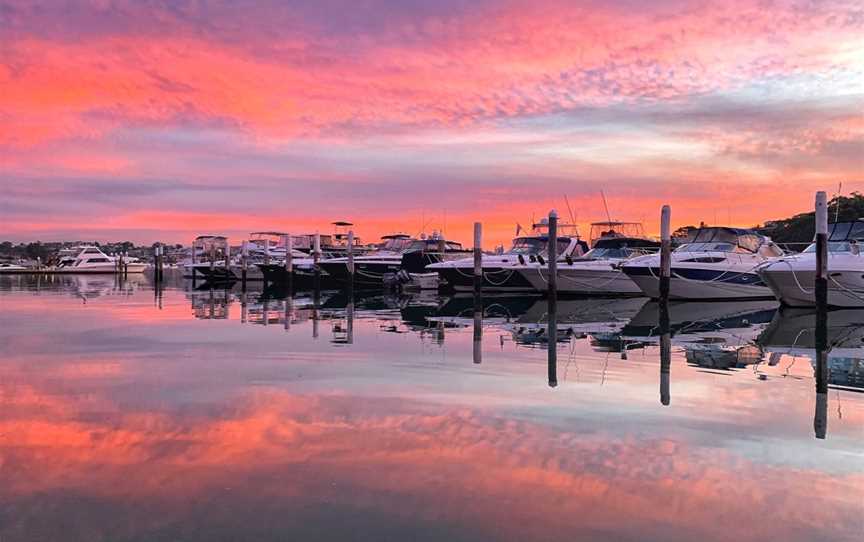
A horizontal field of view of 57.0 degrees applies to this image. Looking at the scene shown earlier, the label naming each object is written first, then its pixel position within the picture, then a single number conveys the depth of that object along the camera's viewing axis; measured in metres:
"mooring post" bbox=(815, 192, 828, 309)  20.66
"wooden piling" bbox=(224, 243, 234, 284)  55.63
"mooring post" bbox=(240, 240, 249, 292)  49.60
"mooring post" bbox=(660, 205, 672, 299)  25.78
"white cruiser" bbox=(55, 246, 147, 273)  79.69
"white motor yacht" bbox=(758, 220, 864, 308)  22.59
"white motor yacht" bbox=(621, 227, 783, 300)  27.95
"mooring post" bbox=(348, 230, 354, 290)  41.66
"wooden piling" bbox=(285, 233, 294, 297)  43.88
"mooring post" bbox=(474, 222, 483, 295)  31.38
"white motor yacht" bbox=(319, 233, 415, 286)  45.16
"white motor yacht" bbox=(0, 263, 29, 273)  83.12
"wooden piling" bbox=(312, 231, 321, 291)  43.68
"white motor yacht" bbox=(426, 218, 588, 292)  33.21
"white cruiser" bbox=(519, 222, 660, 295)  31.56
